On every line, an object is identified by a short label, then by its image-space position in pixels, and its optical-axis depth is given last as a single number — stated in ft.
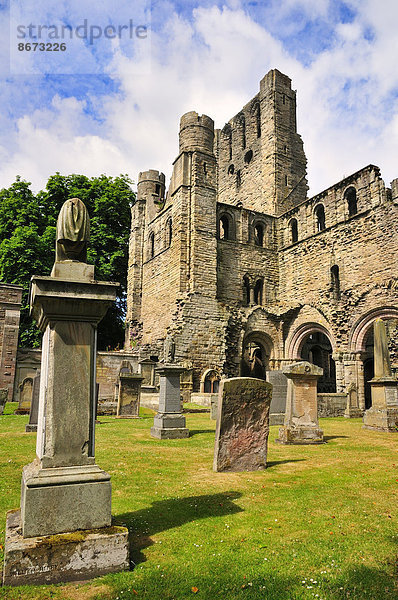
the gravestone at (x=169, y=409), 33.09
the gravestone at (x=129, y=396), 45.67
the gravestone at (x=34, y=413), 32.68
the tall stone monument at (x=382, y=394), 39.63
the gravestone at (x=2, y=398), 46.85
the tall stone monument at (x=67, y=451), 9.99
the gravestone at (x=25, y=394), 50.14
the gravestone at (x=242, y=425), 21.67
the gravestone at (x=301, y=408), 30.71
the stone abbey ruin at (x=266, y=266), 68.33
